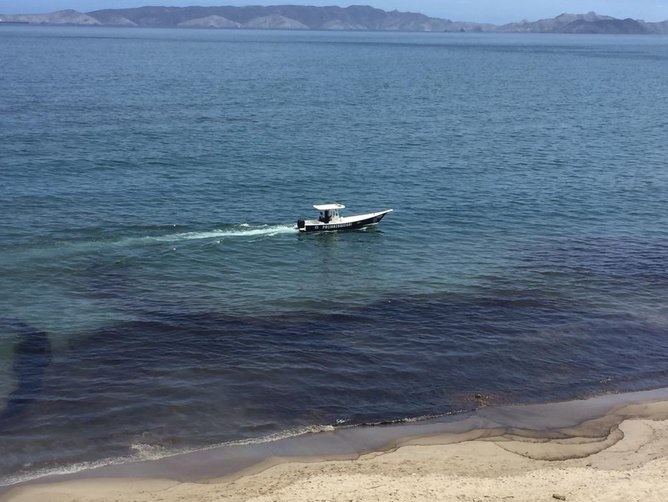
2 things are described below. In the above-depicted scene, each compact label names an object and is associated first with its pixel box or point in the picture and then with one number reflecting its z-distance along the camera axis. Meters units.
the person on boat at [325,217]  70.75
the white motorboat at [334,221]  70.12
